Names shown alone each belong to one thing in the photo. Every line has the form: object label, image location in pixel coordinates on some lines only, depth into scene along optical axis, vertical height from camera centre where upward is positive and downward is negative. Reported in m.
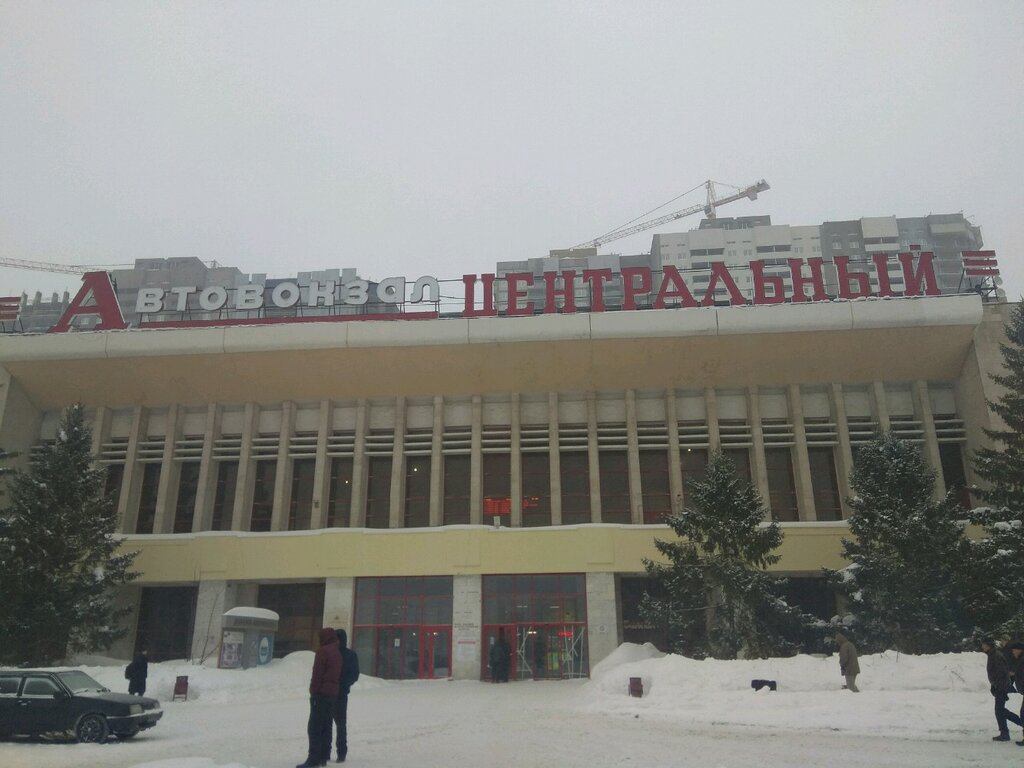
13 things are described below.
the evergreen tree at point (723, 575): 27.45 +2.10
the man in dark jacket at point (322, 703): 10.73 -0.82
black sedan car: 14.65 -1.26
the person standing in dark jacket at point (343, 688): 11.38 -0.69
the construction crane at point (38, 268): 165.50 +73.84
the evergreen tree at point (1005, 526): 26.20 +3.56
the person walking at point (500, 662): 32.47 -0.92
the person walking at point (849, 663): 18.80 -0.58
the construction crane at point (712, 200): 171.38 +89.80
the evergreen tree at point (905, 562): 26.80 +2.44
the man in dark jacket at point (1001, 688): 13.04 -0.81
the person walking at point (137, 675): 21.83 -0.93
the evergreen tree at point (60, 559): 28.78 +2.95
